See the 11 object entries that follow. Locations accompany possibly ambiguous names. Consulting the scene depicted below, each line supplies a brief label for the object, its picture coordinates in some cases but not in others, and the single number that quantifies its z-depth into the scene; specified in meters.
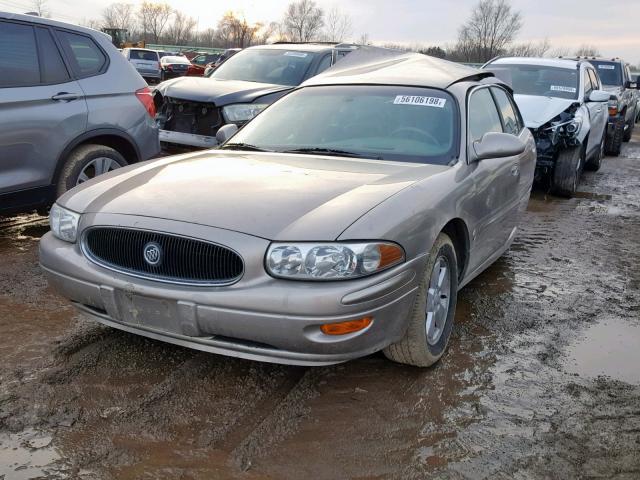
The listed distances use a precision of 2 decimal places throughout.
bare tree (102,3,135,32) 97.13
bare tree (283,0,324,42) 76.50
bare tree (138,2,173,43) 99.50
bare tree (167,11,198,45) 96.53
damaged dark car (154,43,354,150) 7.37
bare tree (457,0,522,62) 59.58
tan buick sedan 2.63
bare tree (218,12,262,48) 72.69
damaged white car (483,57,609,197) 8.00
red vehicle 36.19
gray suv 4.73
